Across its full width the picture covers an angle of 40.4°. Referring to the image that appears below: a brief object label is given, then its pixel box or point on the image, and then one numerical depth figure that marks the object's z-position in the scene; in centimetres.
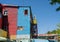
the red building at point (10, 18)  1646
